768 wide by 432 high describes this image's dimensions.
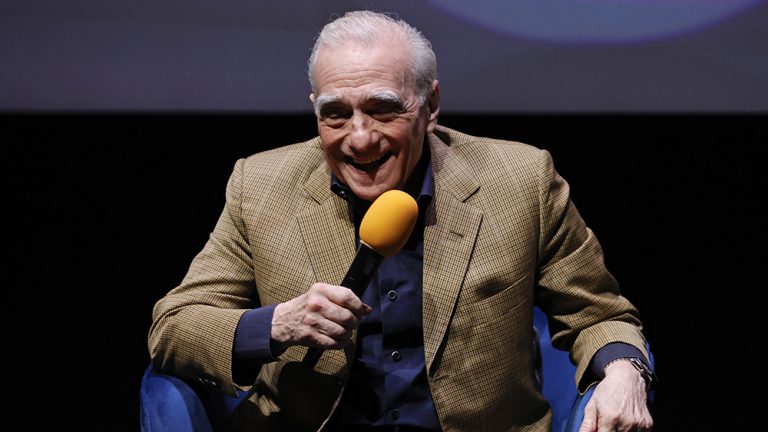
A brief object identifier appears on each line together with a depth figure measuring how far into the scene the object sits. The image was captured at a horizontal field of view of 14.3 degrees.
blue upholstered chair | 3.79
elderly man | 3.80
